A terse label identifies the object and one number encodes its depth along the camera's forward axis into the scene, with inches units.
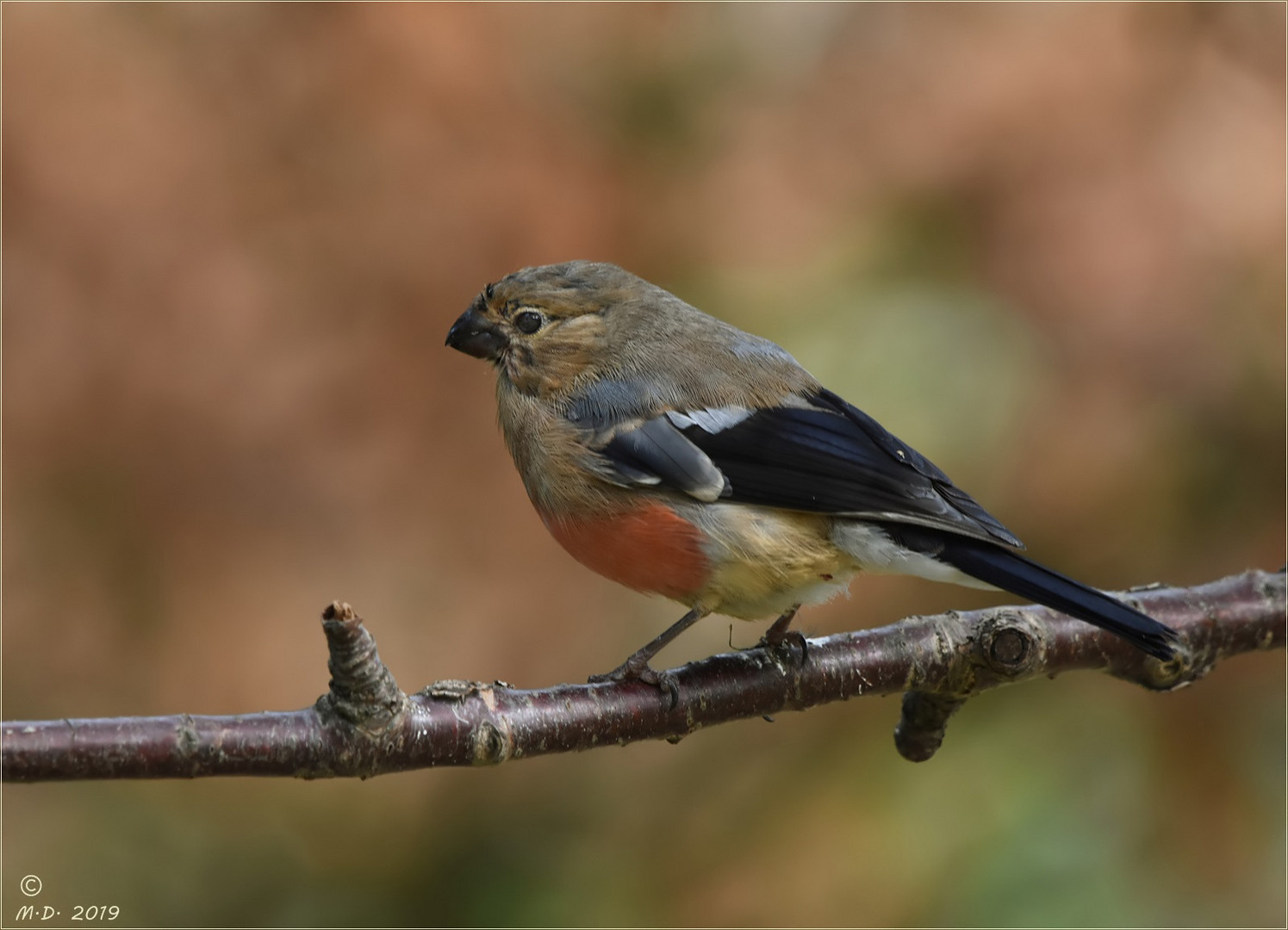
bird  255.6
